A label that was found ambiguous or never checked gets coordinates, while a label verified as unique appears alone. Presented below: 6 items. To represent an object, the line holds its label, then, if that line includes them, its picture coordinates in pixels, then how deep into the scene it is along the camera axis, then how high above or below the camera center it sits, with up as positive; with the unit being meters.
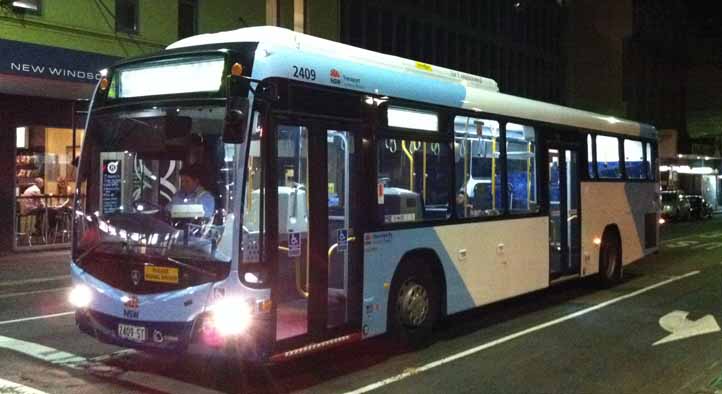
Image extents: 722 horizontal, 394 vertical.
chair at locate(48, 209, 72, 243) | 19.31 -0.59
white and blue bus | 6.03 +0.06
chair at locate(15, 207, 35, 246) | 18.75 -0.54
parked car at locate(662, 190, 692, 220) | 36.81 -0.14
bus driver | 6.12 +0.10
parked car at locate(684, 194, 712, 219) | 38.81 -0.20
